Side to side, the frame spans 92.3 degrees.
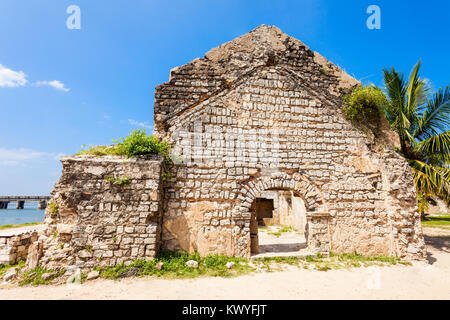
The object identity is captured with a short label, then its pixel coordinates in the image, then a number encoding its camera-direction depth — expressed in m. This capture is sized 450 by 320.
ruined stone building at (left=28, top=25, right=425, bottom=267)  5.32
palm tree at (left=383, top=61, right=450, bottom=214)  8.16
